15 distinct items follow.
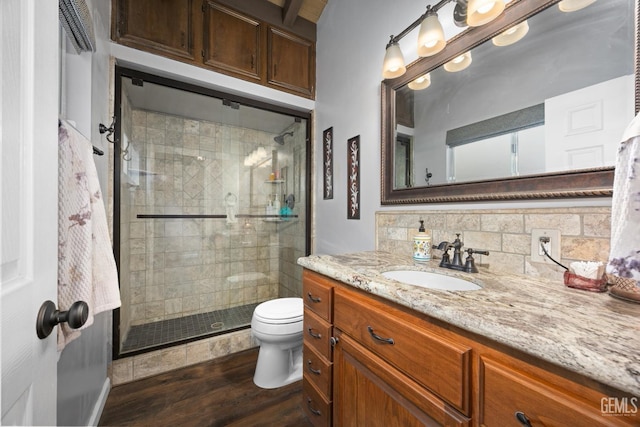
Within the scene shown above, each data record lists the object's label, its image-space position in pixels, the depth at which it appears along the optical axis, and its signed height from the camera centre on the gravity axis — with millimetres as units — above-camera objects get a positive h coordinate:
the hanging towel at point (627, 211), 543 +8
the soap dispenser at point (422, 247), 1221 -176
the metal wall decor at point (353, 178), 1822 +274
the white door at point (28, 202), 396 +18
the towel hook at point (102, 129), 1302 +459
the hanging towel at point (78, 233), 769 -75
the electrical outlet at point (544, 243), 877 -111
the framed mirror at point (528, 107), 779 +436
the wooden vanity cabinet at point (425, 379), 442 -410
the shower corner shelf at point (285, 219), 2567 -69
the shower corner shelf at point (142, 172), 1946 +346
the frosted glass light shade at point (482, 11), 948 +834
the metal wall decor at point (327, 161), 2131 +475
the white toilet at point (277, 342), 1533 -851
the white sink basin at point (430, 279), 1003 -301
